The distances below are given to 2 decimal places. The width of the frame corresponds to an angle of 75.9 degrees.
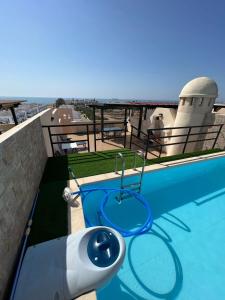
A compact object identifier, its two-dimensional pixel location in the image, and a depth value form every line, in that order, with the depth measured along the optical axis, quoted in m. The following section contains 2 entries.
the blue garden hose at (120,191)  2.79
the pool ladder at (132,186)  3.71
